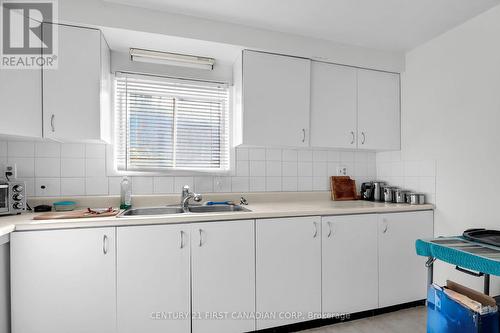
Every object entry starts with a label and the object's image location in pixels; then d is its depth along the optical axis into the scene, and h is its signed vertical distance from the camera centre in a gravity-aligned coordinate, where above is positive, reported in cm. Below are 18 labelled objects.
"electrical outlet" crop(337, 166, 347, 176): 279 -7
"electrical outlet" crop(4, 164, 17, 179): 184 -5
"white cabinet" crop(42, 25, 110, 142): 174 +51
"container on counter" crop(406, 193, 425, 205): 231 -30
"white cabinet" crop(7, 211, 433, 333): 150 -73
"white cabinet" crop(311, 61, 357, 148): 238 +55
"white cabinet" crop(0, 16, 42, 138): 156 +39
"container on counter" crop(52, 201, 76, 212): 192 -31
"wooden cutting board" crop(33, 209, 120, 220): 159 -32
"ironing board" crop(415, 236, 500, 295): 132 -50
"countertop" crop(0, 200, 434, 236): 149 -35
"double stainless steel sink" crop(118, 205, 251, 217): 206 -37
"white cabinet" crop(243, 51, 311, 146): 215 +55
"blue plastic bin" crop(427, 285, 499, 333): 138 -85
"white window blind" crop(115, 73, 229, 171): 223 +36
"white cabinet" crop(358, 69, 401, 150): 252 +53
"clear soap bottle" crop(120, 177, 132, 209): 207 -24
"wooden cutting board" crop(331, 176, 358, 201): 269 -24
